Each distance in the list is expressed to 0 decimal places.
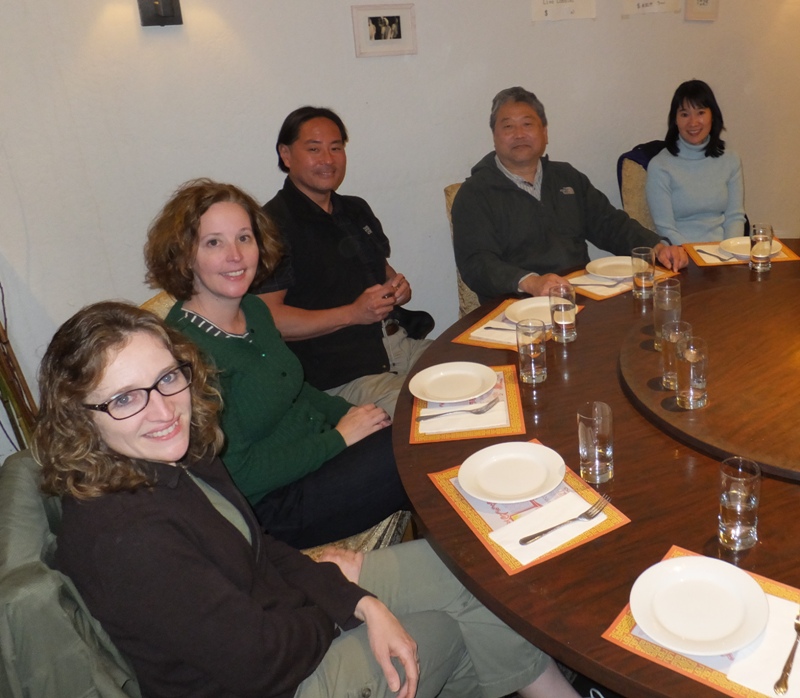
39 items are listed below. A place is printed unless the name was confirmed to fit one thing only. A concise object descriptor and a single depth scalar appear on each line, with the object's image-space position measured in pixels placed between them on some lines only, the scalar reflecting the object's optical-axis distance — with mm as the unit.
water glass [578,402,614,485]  1278
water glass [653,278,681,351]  1750
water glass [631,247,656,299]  2059
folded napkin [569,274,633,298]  2151
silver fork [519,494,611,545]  1157
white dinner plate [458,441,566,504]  1254
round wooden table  975
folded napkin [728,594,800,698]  874
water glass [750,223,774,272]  2145
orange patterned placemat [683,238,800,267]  2248
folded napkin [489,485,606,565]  1133
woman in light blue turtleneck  3377
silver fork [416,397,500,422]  1566
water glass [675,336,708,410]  1437
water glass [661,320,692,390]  1523
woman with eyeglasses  1065
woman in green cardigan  1713
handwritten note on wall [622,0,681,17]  3559
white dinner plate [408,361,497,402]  1618
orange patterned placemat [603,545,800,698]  877
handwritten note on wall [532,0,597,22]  3352
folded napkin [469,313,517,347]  1904
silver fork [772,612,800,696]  861
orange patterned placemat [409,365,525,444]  1479
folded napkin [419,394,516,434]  1514
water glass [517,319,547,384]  1661
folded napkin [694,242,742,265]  2293
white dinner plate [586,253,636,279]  2260
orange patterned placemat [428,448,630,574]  1127
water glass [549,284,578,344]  1837
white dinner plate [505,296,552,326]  2027
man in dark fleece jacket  2703
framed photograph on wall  2996
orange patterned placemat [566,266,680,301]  2127
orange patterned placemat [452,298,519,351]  1888
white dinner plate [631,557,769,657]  920
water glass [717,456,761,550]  1085
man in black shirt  2355
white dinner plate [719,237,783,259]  2254
